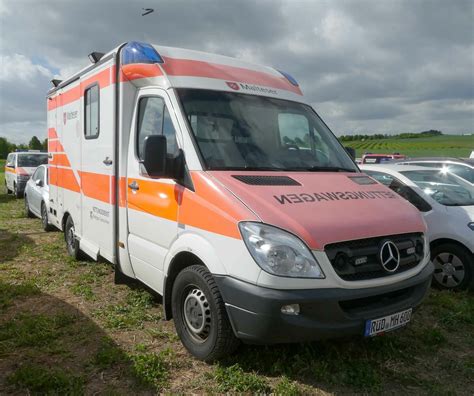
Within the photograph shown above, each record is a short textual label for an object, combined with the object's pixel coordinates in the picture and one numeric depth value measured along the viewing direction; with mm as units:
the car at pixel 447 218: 5375
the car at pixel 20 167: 16188
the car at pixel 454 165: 7863
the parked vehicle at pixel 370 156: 26688
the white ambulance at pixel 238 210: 2992
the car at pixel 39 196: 9383
